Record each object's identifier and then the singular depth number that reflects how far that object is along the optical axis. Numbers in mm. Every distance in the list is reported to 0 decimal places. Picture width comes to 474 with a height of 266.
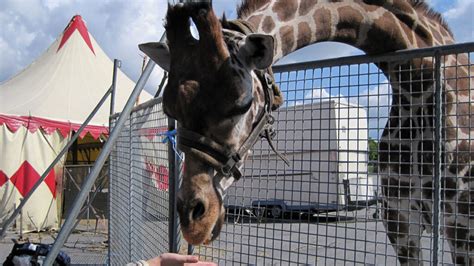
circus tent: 10477
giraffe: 2061
